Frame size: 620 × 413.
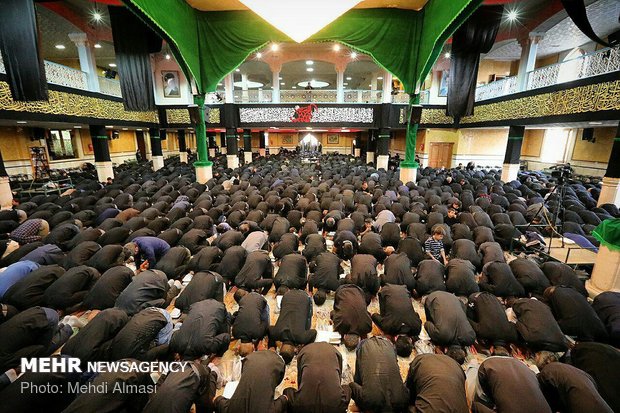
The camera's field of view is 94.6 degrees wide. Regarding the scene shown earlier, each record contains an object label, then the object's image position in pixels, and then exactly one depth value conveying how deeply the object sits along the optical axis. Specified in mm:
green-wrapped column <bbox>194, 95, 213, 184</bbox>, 8344
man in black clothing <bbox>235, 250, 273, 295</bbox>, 4285
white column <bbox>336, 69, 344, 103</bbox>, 13883
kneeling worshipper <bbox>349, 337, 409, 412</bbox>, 2334
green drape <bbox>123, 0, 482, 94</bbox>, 5973
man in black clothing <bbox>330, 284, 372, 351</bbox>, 3354
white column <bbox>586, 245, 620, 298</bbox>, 3932
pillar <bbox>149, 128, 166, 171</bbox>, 15039
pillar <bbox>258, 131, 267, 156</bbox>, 25266
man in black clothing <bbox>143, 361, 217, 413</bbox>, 2047
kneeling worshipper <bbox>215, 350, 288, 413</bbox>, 2126
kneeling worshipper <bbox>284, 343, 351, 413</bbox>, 2199
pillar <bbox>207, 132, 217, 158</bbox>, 24088
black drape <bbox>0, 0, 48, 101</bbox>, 4342
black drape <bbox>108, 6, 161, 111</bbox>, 6883
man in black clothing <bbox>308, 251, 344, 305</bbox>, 4297
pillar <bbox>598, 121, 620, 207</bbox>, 6707
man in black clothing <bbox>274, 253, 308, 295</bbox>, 4250
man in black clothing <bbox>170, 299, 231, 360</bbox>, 2932
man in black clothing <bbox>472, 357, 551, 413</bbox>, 2055
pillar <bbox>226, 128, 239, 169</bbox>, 14570
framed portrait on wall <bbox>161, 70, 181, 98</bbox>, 15984
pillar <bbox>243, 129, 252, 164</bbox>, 17036
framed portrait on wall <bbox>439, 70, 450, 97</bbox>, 15133
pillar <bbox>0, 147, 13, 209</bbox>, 7328
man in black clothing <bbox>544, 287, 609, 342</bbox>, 3137
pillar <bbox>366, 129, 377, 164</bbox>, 18188
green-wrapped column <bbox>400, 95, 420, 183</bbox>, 8773
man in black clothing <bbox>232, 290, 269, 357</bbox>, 3219
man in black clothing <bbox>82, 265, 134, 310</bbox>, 3814
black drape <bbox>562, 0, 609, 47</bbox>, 3314
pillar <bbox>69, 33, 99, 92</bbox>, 10493
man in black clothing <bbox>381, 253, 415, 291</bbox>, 4203
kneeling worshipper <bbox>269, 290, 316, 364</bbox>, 3135
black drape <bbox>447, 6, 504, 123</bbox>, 6988
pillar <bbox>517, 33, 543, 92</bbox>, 10383
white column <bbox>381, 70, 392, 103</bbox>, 13305
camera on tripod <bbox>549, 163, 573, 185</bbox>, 5031
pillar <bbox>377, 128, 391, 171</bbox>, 13867
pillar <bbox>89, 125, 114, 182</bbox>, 10969
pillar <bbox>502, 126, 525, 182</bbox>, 10783
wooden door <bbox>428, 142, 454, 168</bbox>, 17219
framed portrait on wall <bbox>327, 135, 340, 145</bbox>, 27109
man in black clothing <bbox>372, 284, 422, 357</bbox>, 3334
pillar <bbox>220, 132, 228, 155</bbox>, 26508
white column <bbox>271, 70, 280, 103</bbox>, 14109
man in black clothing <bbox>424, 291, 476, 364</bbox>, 3133
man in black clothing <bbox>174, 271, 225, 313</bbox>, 3705
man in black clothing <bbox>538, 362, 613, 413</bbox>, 2025
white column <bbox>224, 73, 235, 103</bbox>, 13895
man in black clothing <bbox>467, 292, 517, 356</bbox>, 3217
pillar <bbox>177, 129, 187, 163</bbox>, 17859
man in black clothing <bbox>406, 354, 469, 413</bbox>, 2139
